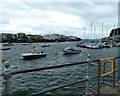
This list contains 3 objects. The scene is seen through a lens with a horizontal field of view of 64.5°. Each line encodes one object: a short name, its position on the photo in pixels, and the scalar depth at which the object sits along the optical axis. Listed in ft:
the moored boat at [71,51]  89.59
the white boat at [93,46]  125.28
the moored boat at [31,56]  71.40
